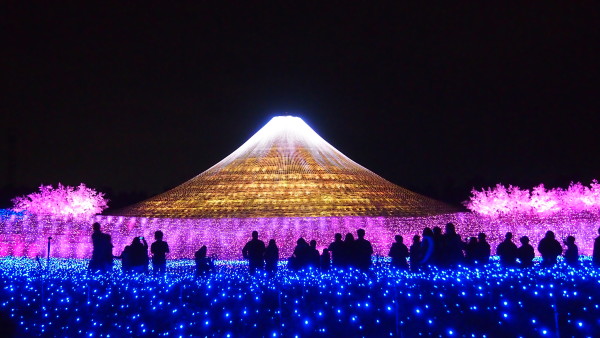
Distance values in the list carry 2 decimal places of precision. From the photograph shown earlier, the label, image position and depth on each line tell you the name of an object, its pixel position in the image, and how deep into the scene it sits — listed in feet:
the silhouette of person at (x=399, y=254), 40.96
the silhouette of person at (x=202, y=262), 42.90
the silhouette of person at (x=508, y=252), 39.50
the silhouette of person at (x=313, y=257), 41.32
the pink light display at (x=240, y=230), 59.52
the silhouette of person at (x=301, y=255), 41.06
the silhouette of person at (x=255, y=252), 41.42
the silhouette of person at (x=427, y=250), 38.60
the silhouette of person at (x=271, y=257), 41.37
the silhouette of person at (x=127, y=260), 41.01
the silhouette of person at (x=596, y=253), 39.29
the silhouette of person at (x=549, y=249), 40.01
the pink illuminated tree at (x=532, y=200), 107.86
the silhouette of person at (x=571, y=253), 40.34
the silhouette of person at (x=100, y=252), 41.11
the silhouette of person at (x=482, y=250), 41.52
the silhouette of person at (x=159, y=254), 40.98
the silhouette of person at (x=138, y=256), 40.91
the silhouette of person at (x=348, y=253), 39.30
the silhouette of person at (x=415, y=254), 39.73
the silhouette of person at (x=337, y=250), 39.60
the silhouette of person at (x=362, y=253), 39.04
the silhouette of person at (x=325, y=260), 42.80
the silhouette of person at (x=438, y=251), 38.78
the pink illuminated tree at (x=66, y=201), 105.19
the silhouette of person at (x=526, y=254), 39.24
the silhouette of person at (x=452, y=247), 39.01
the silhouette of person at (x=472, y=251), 41.52
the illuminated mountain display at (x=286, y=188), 90.63
